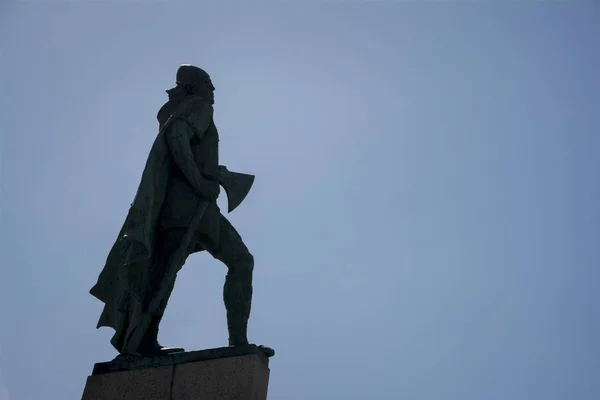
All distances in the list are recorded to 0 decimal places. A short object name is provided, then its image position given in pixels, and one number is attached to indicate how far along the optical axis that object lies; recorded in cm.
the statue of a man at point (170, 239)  1623
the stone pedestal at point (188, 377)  1478
